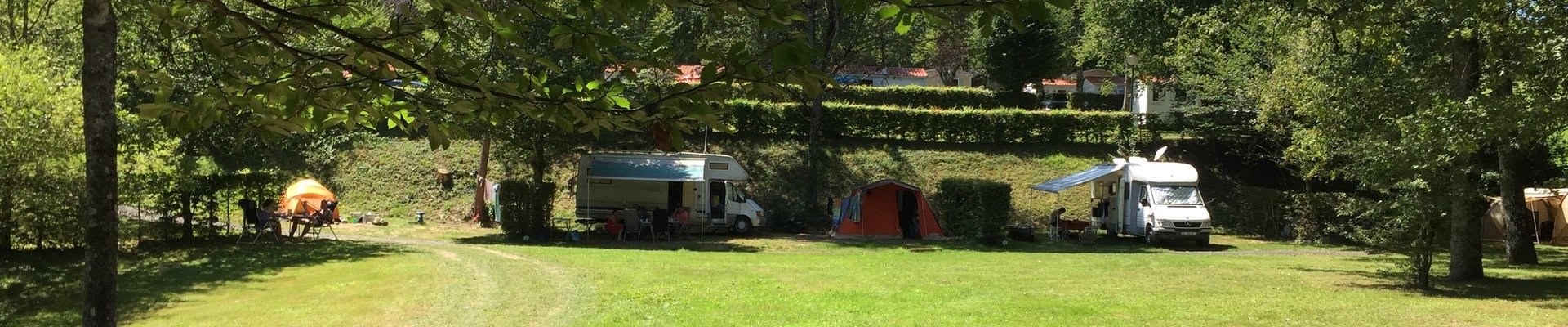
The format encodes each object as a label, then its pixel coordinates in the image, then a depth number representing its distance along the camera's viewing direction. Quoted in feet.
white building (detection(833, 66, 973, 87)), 172.45
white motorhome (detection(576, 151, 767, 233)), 70.18
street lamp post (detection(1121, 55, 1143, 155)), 95.46
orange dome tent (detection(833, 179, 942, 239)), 72.64
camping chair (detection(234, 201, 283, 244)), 57.31
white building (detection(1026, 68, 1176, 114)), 114.01
